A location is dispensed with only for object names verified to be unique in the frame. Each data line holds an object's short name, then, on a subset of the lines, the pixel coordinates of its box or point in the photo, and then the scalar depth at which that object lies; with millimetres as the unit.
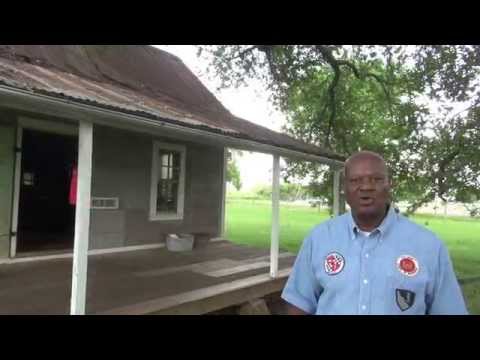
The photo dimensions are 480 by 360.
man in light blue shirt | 1888
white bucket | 9336
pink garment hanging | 5696
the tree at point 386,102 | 11289
